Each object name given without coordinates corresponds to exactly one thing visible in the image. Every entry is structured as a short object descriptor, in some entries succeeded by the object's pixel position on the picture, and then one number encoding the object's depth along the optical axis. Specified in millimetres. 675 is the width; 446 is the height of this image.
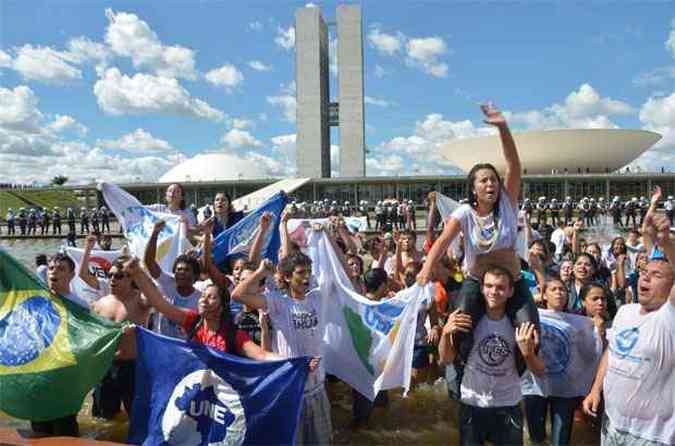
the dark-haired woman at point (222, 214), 6734
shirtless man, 4094
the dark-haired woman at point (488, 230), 3102
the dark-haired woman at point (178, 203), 6441
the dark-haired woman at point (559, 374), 3762
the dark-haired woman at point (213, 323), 3459
